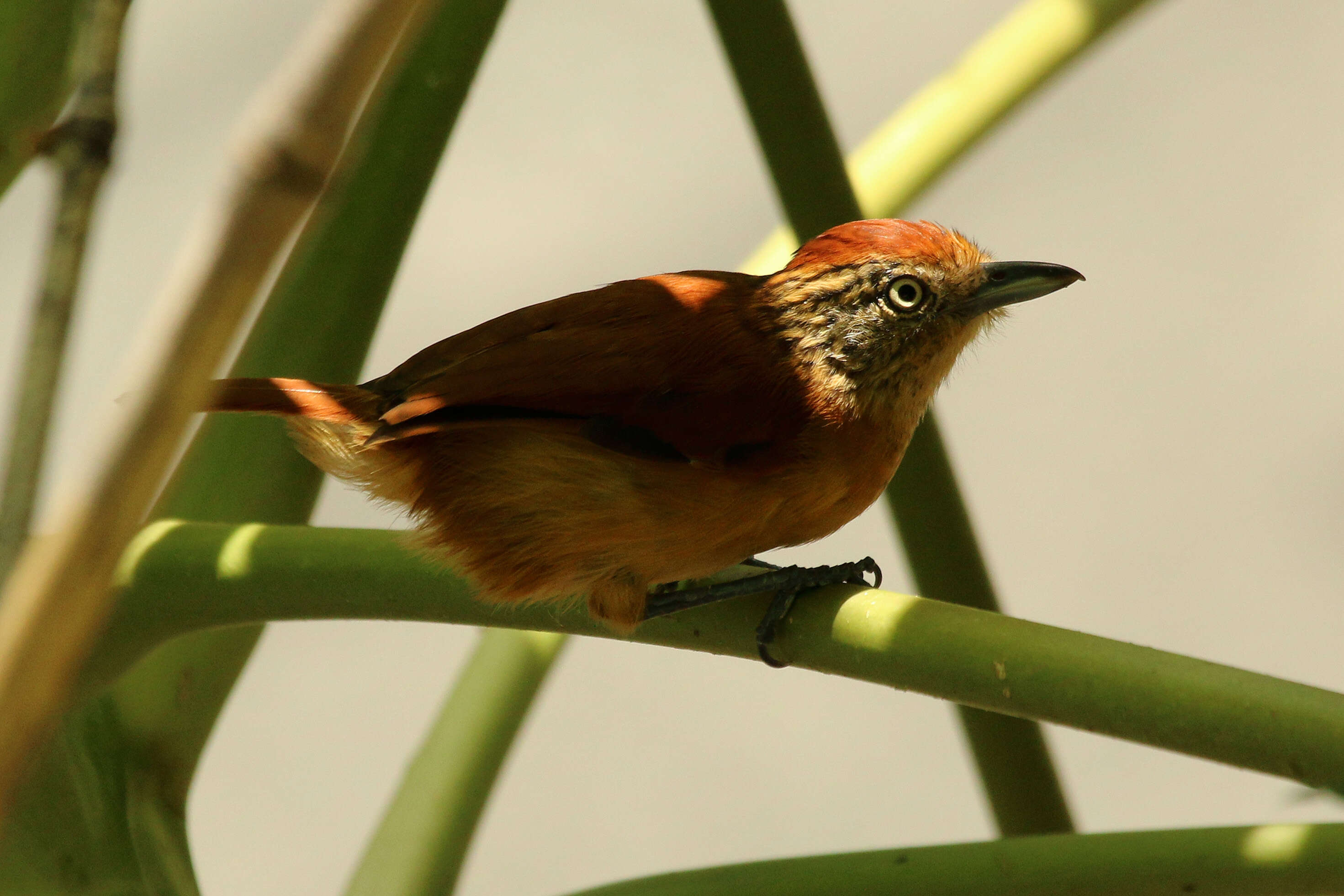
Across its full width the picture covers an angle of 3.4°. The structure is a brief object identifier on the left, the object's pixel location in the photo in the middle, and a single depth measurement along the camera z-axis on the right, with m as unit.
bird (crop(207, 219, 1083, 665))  3.56
